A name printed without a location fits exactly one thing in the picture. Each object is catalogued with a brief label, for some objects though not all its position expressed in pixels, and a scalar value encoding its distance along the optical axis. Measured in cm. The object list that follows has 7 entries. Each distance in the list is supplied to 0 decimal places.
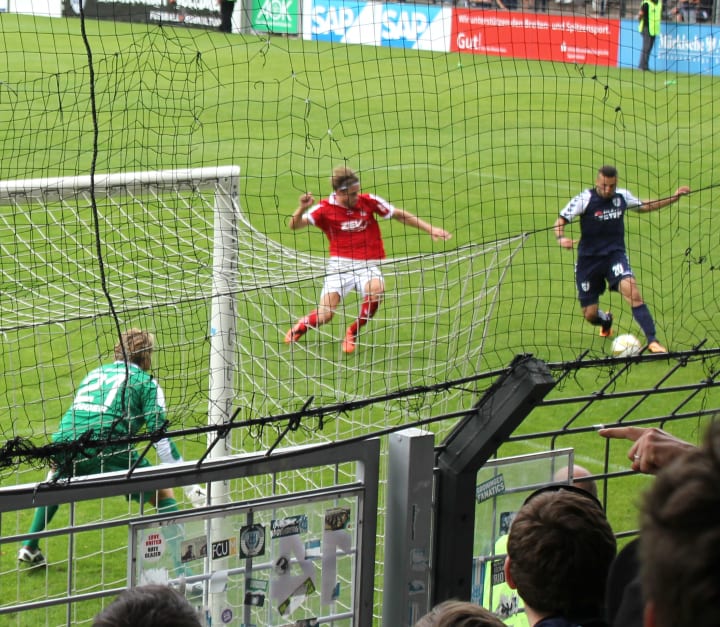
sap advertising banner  2554
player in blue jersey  1752
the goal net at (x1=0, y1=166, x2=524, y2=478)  1045
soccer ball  1700
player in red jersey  1623
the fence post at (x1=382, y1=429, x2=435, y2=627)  655
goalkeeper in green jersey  738
